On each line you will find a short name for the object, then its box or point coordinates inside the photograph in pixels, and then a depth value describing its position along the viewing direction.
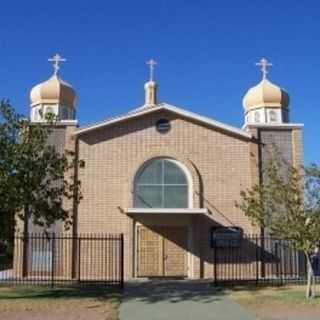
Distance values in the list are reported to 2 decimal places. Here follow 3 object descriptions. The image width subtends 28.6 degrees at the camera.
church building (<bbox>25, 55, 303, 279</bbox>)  26.05
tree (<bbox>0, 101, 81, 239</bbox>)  17.78
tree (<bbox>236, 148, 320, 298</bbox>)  18.34
